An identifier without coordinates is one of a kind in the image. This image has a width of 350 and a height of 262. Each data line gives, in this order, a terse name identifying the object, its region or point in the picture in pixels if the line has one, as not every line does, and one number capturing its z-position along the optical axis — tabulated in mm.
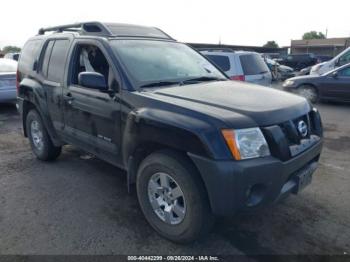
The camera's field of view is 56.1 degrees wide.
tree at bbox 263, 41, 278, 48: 71250
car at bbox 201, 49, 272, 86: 7977
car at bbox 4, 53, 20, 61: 19152
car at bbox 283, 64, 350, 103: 9961
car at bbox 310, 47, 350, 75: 12242
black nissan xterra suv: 2533
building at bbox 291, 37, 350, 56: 49209
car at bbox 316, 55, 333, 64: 30398
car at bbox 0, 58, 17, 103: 8617
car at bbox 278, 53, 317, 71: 28953
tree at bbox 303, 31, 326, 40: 90688
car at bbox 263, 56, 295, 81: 19719
